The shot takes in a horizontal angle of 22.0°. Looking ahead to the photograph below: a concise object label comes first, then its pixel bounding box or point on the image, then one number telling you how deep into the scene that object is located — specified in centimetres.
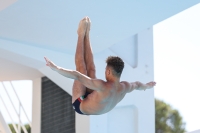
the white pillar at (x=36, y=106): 1341
